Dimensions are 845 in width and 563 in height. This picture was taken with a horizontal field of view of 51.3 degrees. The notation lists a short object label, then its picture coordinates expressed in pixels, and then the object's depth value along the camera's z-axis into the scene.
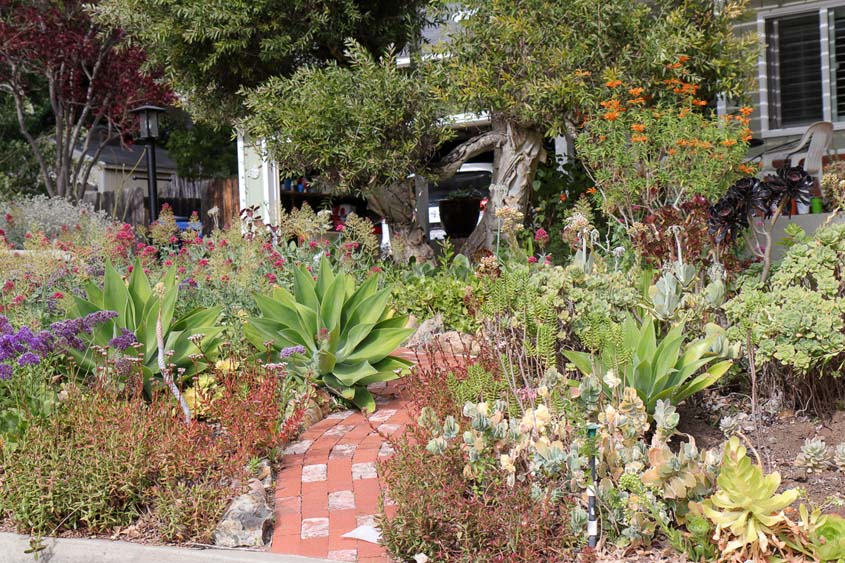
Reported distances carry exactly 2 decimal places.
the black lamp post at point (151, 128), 12.27
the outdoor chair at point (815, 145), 9.21
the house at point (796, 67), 11.49
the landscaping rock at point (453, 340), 7.00
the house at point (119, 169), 23.75
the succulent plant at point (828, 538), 3.20
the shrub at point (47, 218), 10.57
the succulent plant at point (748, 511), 3.31
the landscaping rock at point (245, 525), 4.10
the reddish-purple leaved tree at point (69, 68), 15.72
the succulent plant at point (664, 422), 3.94
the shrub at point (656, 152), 7.56
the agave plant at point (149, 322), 5.45
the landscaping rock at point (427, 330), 7.63
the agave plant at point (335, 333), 5.54
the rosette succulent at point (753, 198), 5.04
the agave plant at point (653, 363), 4.31
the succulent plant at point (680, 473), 3.54
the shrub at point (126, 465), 4.27
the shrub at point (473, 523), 3.59
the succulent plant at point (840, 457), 4.11
